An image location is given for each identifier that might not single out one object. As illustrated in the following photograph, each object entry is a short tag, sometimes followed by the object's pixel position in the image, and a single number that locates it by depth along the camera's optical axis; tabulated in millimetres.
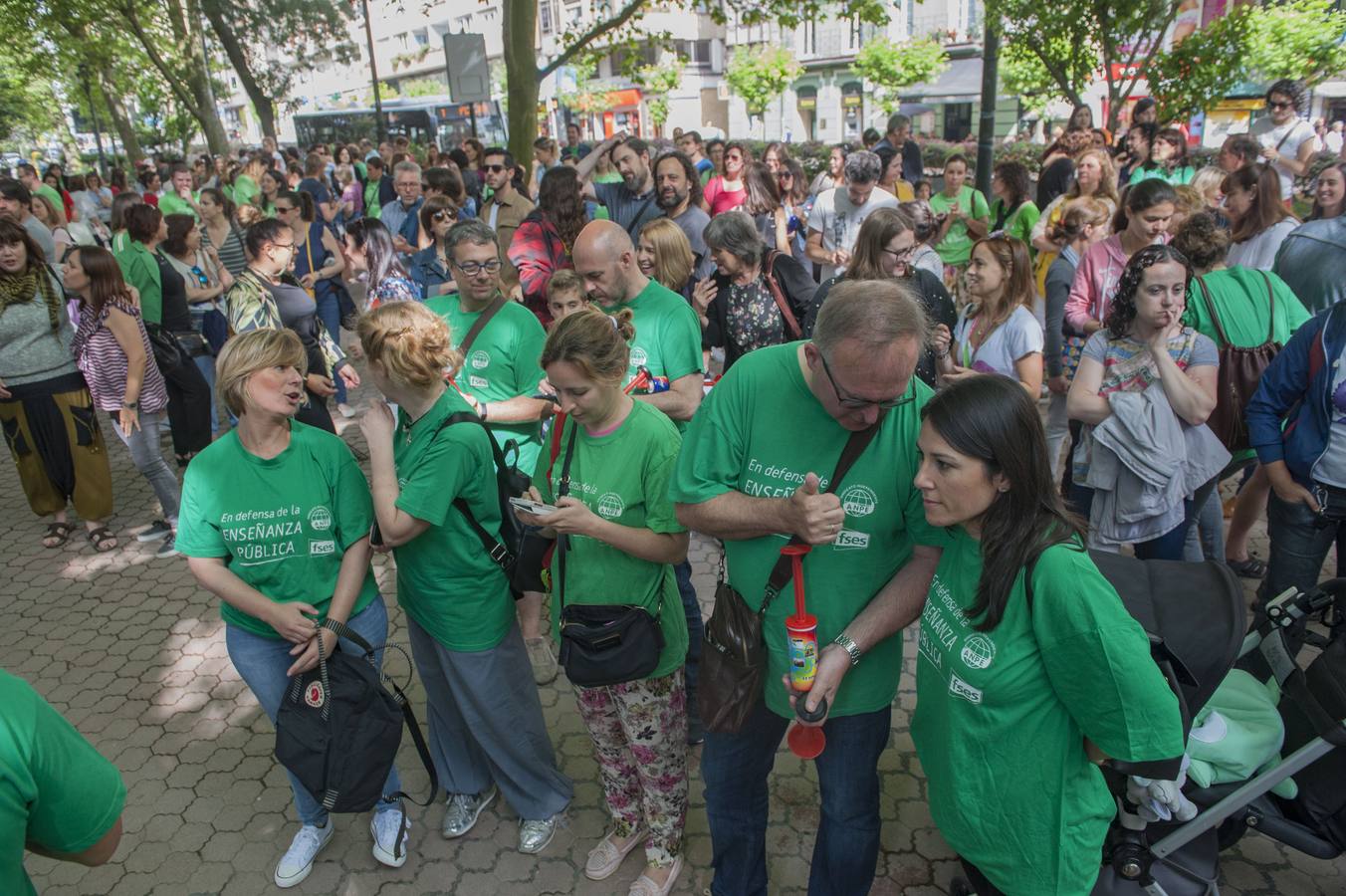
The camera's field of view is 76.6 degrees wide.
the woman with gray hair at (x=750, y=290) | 4473
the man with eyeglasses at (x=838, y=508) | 2035
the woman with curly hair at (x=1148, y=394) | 3260
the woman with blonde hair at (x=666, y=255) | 4547
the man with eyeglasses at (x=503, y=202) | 6711
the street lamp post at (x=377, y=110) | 22622
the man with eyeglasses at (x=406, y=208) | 8443
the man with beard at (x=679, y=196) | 6012
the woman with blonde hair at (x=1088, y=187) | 6098
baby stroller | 2277
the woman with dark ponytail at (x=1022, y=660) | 1784
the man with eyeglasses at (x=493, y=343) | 3660
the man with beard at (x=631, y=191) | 6340
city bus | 31234
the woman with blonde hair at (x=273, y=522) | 2676
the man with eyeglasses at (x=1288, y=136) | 7879
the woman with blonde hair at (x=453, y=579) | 2664
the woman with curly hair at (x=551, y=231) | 5316
